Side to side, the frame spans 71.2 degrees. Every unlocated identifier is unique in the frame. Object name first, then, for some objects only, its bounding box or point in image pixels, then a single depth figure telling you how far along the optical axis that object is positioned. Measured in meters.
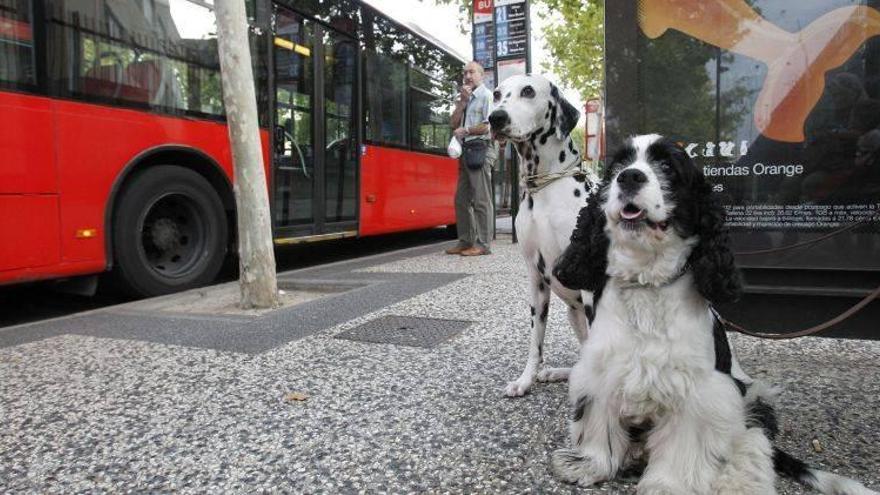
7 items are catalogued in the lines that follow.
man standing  7.34
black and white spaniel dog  1.90
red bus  4.85
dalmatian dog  2.86
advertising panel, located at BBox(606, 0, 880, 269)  2.37
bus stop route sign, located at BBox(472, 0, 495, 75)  10.20
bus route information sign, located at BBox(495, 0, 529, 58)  9.33
